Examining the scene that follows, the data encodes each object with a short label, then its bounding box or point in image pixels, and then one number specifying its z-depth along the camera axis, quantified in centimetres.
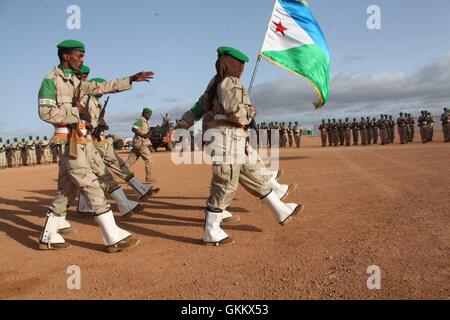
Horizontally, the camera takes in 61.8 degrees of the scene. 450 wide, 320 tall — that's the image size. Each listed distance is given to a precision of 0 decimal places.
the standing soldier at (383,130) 2538
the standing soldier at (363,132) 2698
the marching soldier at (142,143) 1005
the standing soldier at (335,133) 2867
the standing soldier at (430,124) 2364
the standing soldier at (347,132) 2775
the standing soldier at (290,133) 3153
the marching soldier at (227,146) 426
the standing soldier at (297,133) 3067
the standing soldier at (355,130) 2765
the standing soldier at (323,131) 2942
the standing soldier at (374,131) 2653
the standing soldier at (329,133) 2898
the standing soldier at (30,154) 2719
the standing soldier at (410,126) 2495
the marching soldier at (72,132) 418
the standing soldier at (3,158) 2600
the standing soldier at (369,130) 2678
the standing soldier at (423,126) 2360
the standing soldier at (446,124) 2202
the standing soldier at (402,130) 2462
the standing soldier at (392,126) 2583
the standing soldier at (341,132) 2825
